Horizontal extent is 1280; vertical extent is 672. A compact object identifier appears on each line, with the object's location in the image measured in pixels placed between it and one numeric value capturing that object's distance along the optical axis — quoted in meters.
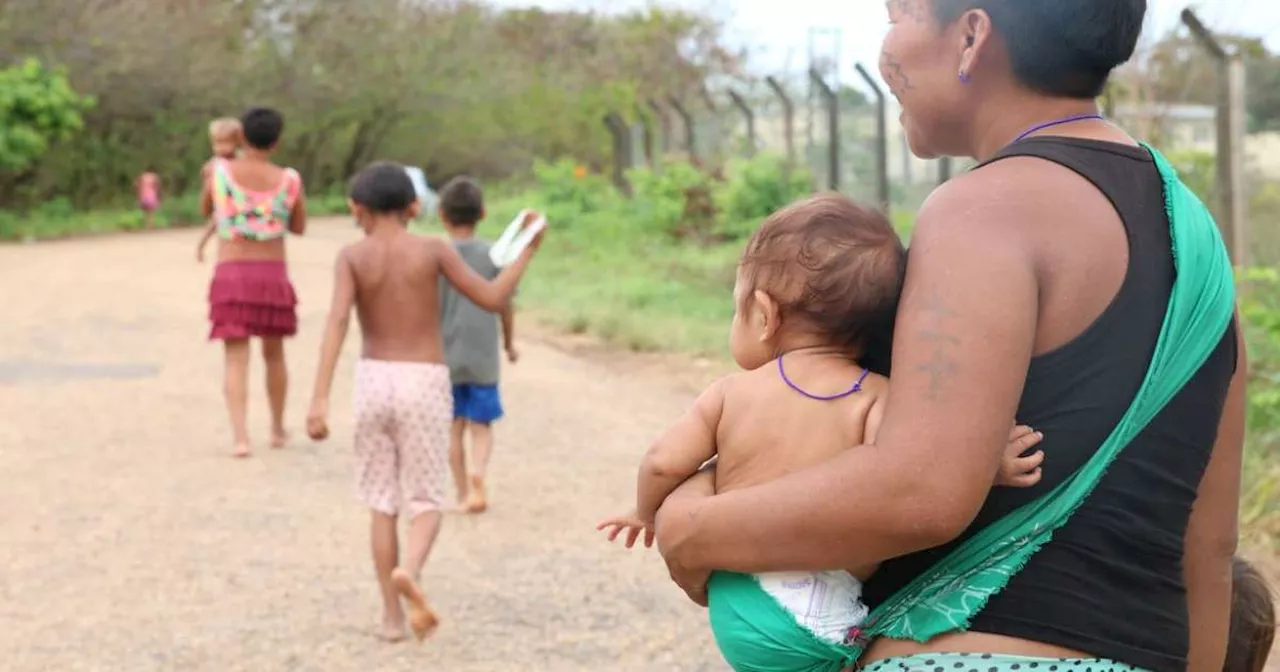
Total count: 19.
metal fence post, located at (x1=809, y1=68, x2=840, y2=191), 16.27
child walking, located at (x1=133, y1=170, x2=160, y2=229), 33.25
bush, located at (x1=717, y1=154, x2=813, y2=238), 18.34
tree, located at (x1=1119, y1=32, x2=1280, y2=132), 9.25
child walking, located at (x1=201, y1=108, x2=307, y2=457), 8.48
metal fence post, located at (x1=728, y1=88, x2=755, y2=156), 20.55
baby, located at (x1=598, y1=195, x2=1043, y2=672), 1.99
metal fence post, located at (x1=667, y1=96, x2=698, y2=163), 23.16
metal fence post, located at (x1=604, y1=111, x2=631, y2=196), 28.05
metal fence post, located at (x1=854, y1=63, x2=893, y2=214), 15.16
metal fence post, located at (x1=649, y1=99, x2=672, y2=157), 24.64
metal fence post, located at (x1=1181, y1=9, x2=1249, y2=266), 9.14
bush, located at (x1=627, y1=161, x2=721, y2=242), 21.14
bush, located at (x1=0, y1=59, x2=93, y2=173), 26.45
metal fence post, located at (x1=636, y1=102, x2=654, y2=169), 25.73
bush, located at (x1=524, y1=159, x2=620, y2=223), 25.60
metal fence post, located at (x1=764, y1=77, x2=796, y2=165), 18.55
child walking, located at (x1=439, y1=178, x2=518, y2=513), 7.28
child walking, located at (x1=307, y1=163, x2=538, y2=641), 5.45
